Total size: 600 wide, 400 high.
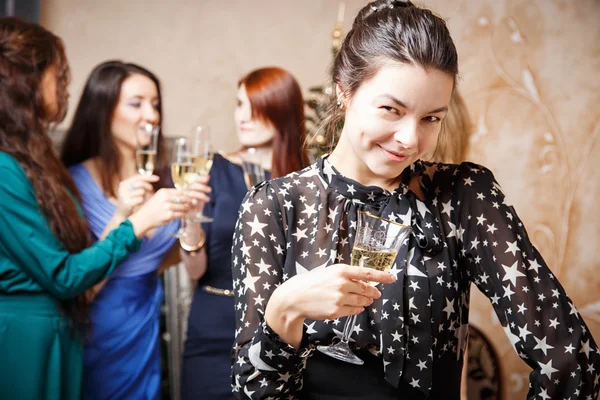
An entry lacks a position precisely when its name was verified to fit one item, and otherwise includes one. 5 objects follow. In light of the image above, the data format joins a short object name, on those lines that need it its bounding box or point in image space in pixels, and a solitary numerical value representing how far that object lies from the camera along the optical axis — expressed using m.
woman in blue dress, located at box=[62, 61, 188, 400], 2.41
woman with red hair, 2.46
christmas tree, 2.90
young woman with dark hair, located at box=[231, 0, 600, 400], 1.10
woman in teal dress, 1.96
